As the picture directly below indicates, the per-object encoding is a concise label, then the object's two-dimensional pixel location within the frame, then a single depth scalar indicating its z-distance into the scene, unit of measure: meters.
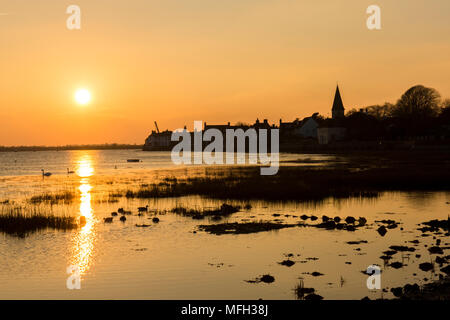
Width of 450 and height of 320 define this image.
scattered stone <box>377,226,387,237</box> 25.71
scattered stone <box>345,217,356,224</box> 29.15
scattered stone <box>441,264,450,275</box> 17.49
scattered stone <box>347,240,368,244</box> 23.97
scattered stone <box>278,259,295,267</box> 20.44
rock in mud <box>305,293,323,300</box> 15.57
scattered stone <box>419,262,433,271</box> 18.30
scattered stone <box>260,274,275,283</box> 18.28
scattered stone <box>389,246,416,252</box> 21.61
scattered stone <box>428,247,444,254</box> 20.72
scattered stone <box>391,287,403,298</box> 15.43
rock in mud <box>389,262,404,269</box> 19.14
